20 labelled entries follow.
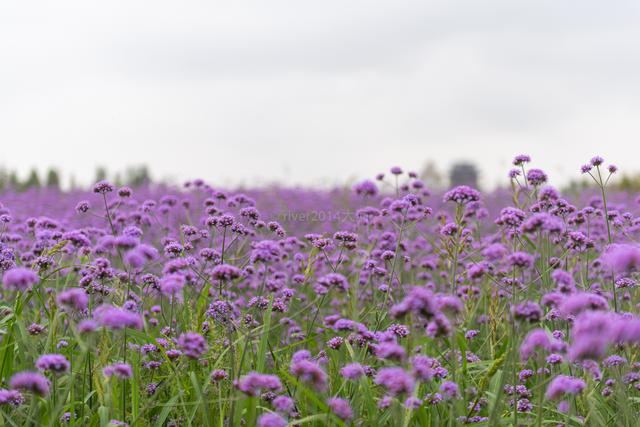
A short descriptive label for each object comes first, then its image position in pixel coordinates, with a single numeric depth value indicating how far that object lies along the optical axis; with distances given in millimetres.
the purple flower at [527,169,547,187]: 5363
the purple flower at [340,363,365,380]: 3492
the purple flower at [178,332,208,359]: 3238
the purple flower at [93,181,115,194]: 5535
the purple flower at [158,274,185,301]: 3293
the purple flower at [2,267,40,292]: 3340
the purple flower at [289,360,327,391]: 3092
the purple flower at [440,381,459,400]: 3485
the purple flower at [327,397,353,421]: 3260
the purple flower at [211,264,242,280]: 3336
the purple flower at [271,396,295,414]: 3334
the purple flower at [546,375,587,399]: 3234
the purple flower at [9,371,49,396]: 3049
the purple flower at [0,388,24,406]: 3536
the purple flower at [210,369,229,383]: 3629
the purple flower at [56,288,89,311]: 3135
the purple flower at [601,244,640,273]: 2883
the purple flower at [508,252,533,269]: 3248
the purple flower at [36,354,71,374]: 3152
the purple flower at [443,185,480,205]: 4629
